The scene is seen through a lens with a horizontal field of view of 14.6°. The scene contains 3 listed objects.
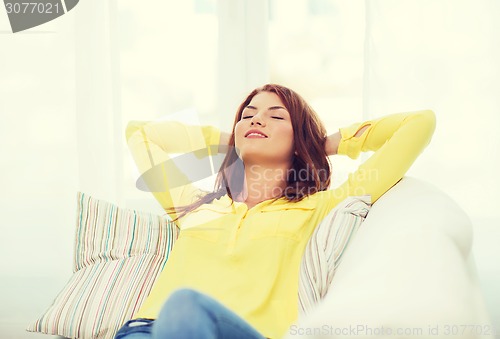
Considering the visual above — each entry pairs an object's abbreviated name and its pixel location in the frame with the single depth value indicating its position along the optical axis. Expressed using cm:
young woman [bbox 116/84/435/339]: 454
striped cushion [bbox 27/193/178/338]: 459
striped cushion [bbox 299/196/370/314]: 454
